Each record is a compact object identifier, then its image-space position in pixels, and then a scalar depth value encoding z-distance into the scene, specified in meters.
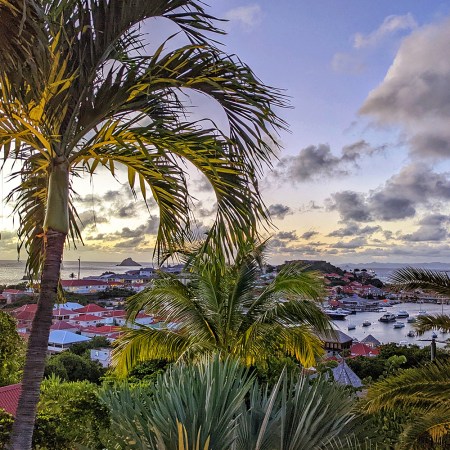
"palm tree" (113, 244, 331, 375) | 7.93
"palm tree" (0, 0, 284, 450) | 3.15
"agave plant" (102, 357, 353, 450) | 2.46
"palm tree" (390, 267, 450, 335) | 5.91
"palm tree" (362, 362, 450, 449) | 5.57
